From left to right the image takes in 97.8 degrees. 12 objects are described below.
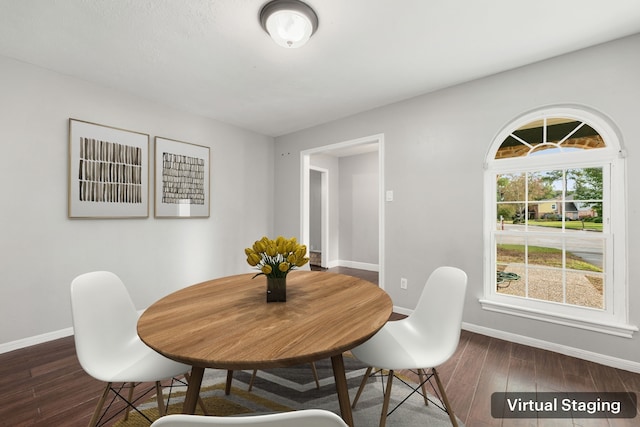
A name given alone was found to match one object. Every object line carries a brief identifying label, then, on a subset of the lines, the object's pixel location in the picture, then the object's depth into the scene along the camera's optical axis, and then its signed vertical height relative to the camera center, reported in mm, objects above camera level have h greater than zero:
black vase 1429 -382
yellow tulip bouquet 1422 -215
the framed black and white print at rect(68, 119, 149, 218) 2654 +430
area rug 1577 -1149
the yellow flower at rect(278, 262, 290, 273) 1388 -261
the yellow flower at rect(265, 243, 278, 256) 1427 -187
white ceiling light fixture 1731 +1261
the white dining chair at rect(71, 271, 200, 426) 1229 -625
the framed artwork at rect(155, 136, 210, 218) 3256 +429
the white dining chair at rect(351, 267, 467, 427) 1346 -684
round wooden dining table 901 -448
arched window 2146 -53
